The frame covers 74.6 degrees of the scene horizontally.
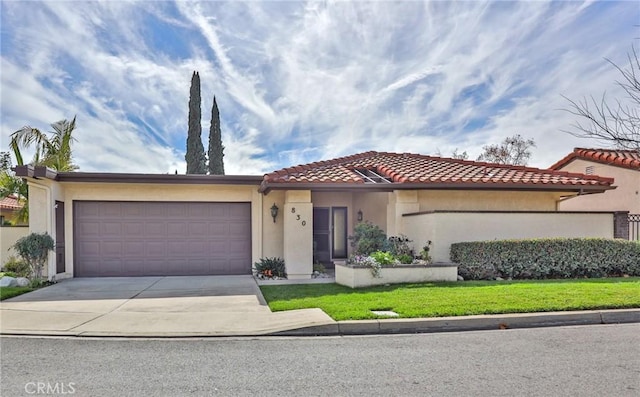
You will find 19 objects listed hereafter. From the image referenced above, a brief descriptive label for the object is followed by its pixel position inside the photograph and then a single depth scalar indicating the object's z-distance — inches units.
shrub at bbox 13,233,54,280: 430.6
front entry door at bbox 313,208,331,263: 585.9
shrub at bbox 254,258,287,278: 486.6
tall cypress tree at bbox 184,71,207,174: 993.5
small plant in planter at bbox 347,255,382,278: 393.4
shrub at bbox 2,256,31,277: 447.1
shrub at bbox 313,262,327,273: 517.4
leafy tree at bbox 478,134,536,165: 1091.9
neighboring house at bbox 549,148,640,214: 629.2
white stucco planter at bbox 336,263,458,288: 392.2
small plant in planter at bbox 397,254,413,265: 417.1
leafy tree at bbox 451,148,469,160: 1181.6
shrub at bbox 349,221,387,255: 450.0
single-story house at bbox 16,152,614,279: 458.3
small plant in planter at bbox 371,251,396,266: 404.2
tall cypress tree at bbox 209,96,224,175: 1057.0
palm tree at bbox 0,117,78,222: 547.5
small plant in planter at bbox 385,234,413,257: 449.4
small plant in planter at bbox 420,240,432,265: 423.7
